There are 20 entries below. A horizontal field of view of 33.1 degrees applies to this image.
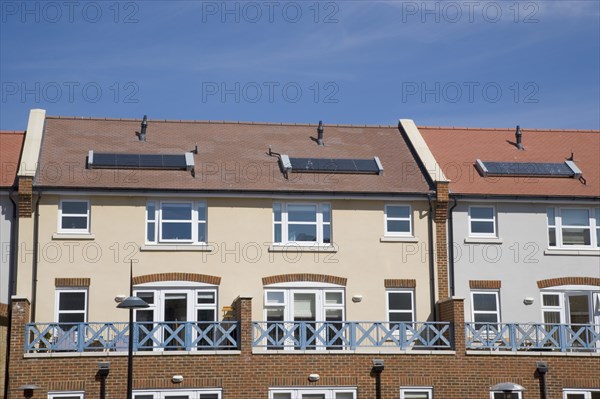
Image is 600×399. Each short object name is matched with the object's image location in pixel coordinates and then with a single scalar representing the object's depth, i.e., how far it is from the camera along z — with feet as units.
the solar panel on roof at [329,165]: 100.58
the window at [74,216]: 93.61
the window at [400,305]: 96.02
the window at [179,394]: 84.07
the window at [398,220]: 98.48
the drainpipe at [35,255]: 90.89
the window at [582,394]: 89.20
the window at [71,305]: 91.25
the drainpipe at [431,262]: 96.63
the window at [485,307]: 97.30
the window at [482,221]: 99.71
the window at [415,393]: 87.23
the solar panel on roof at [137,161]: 97.60
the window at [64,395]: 83.35
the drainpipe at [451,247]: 97.44
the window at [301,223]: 96.73
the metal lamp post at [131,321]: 73.00
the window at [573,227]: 100.32
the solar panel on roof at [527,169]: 103.71
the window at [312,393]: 86.02
